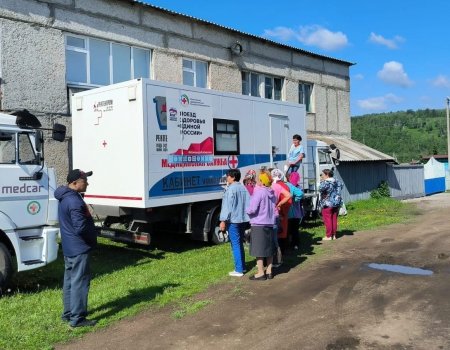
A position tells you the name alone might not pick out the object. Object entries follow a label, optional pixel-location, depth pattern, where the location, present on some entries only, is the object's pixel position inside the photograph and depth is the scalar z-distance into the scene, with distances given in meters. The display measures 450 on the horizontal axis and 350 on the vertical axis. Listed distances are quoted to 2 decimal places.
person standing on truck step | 11.78
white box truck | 9.14
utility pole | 34.49
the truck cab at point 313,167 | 13.42
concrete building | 12.64
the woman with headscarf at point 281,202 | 8.40
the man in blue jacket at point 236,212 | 7.64
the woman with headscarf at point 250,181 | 9.02
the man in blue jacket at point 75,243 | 5.55
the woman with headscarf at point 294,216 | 9.42
